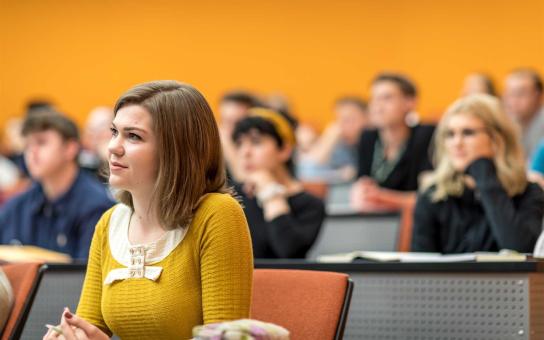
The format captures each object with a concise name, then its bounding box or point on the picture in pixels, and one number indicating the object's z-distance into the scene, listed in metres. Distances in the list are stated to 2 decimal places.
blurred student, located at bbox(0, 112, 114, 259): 4.68
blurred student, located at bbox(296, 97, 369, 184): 8.85
